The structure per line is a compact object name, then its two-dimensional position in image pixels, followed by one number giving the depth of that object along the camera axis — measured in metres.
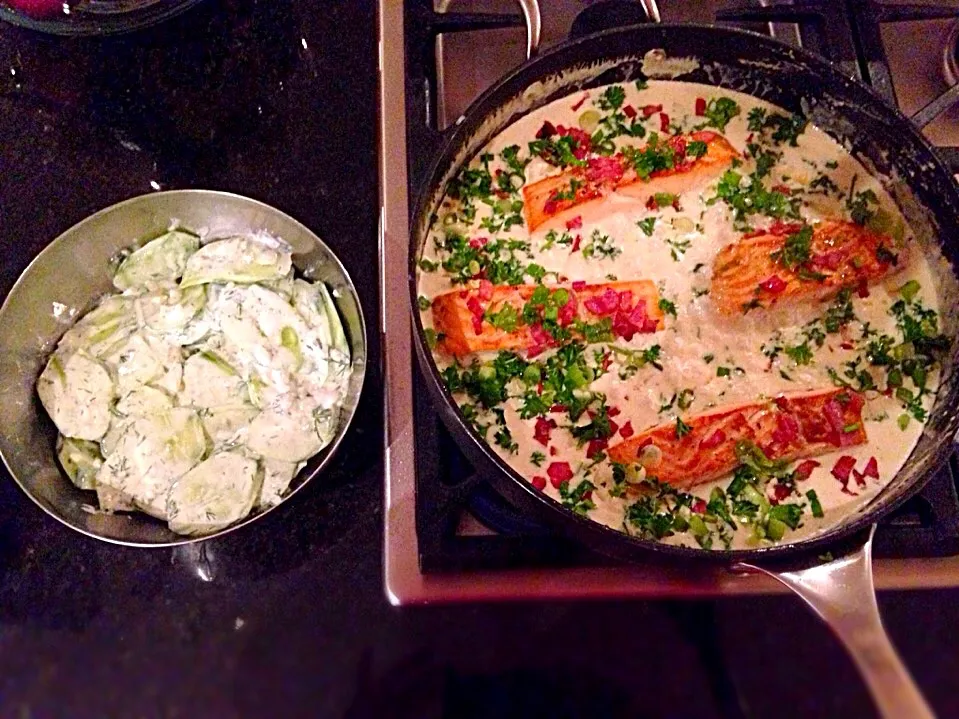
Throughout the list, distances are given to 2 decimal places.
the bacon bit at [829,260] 0.45
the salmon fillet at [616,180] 0.46
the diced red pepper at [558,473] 0.42
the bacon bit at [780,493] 0.43
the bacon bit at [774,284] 0.44
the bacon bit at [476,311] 0.43
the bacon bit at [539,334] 0.44
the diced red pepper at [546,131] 0.49
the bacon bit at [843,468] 0.43
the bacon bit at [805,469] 0.43
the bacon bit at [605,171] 0.47
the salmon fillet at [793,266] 0.45
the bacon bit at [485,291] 0.44
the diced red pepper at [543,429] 0.43
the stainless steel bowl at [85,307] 0.40
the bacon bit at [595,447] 0.43
